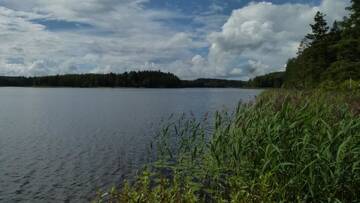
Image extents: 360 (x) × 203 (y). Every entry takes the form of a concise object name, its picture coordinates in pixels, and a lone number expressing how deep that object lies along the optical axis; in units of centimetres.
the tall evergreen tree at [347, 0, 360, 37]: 3209
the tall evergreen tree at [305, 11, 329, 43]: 4722
